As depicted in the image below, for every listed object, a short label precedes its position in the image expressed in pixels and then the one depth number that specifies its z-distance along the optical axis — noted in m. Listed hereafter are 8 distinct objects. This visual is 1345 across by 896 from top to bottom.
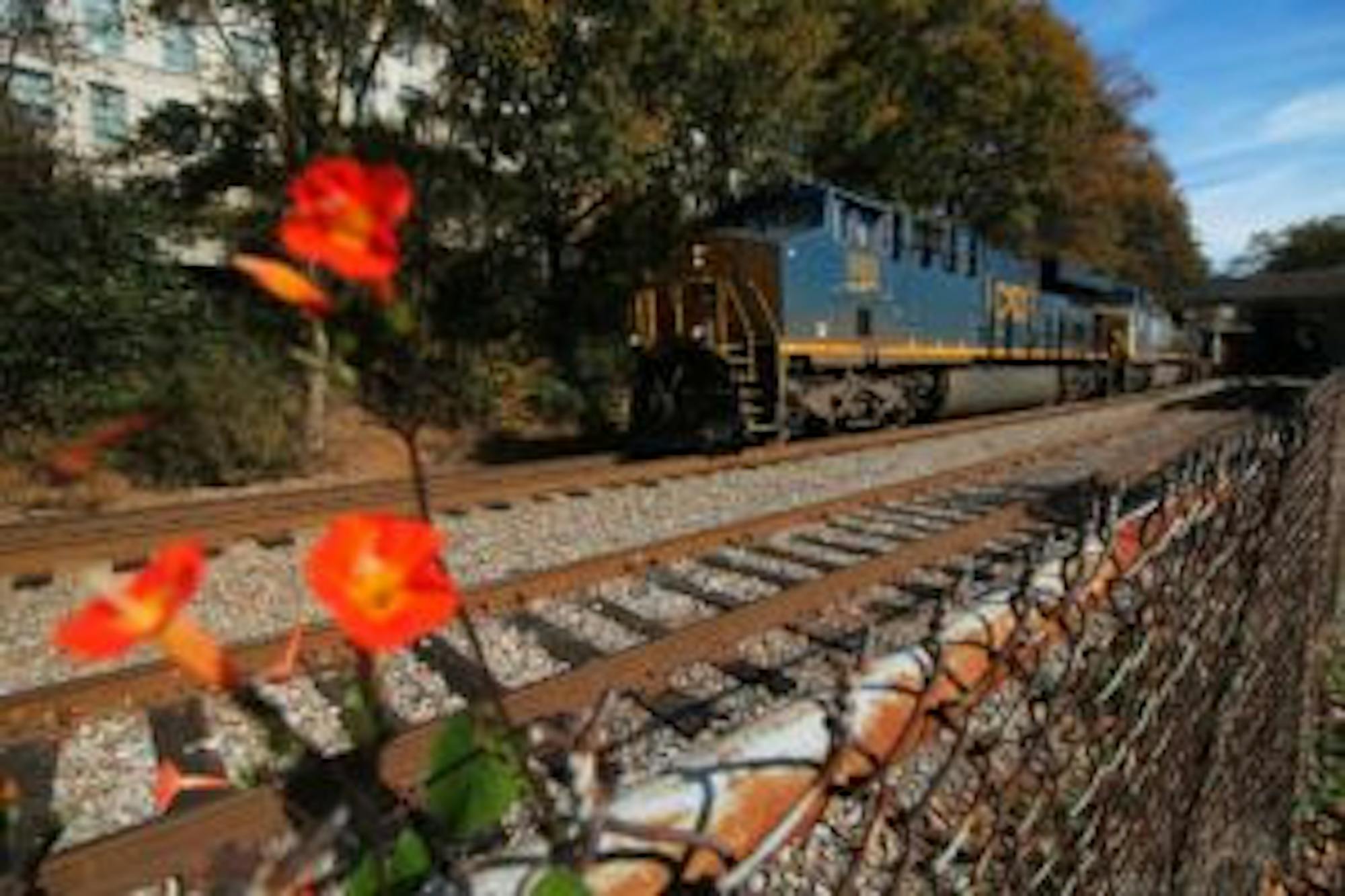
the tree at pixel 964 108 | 30.27
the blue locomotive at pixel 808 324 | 15.95
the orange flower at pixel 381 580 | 0.56
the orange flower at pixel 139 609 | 0.53
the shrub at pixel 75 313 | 15.05
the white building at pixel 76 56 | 16.86
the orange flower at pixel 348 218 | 0.57
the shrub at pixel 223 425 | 14.54
